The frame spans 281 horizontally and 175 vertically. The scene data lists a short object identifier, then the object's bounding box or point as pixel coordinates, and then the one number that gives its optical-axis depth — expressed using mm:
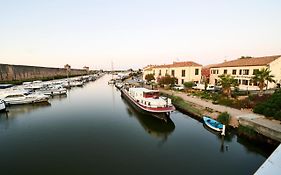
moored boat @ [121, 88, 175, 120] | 27425
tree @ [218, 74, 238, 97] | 33094
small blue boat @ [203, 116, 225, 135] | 21894
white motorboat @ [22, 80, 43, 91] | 60619
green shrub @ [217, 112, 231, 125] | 22875
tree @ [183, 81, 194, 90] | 47134
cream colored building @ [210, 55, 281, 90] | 38188
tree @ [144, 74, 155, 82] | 70500
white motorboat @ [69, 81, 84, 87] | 84875
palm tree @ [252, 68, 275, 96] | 30306
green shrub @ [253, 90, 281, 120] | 21288
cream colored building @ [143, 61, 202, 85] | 56531
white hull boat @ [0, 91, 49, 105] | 41906
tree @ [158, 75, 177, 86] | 51594
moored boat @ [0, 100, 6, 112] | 34647
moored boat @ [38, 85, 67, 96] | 57228
